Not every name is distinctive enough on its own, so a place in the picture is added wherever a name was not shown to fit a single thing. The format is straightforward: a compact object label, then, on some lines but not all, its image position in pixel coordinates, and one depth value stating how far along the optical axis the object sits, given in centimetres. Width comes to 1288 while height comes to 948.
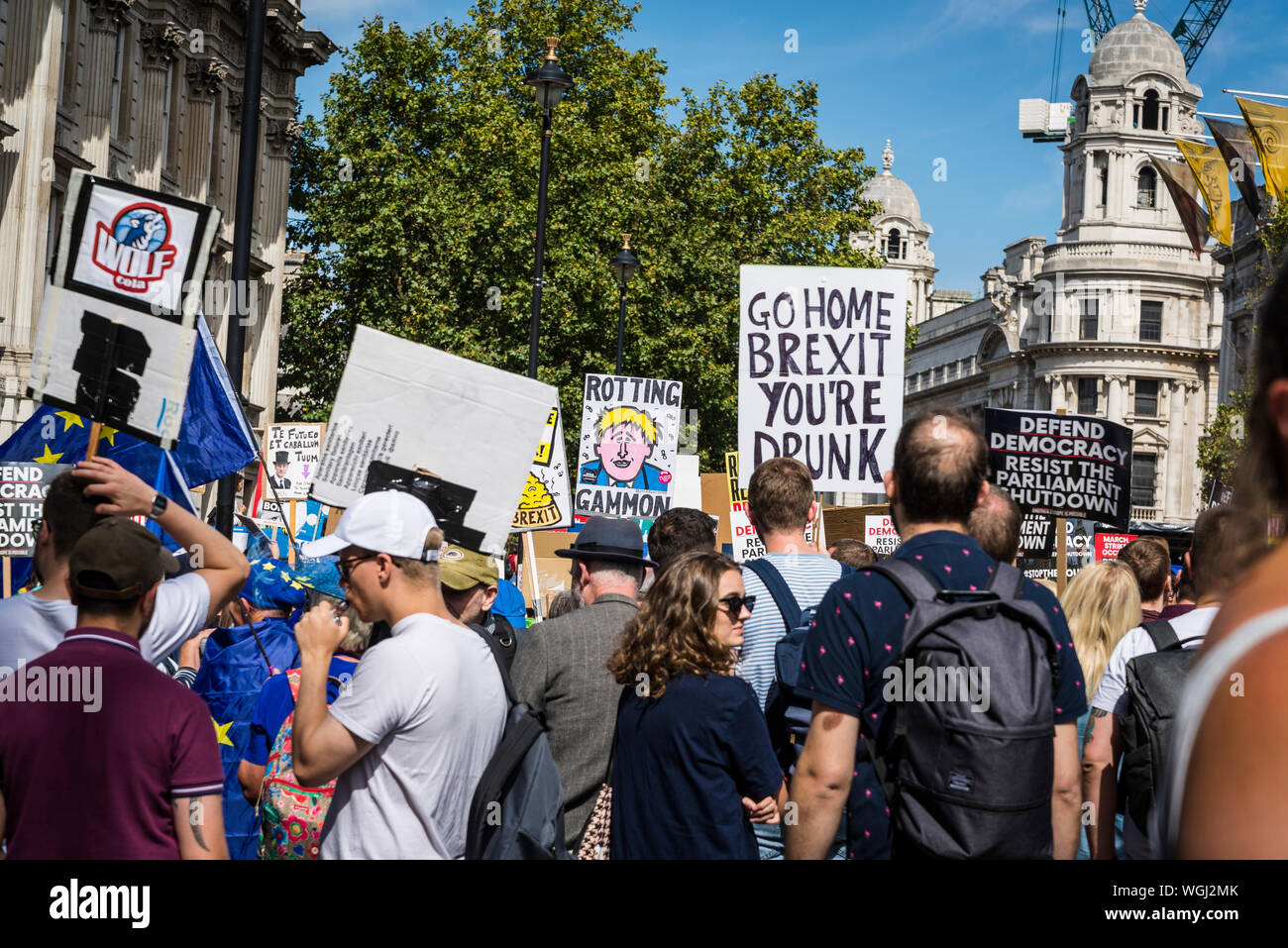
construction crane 11188
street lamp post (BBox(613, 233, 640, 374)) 2502
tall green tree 3722
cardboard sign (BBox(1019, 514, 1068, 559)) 1264
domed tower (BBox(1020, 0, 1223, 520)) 8550
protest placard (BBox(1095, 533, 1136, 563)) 2161
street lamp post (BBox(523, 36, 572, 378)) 1745
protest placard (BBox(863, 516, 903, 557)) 1666
